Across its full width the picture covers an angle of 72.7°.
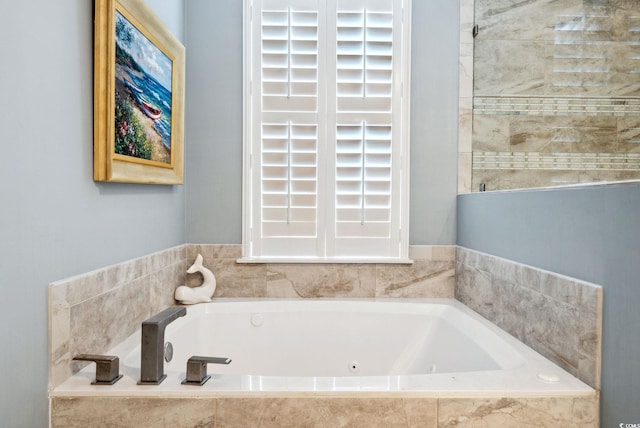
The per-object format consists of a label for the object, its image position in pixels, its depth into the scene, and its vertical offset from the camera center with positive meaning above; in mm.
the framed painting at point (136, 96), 1481 +440
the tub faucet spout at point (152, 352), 1290 -441
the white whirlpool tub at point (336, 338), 1878 -643
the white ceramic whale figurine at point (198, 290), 2287 -457
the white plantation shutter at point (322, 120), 2461 +492
